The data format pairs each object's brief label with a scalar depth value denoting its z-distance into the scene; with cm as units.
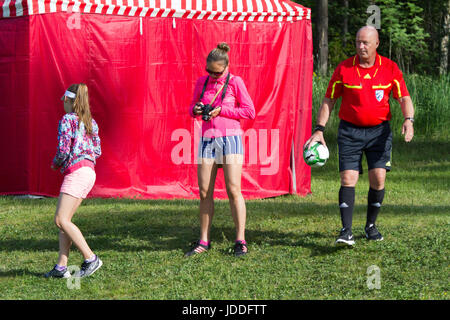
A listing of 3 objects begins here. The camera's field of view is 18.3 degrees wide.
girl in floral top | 1165
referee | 1290
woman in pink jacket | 1298
